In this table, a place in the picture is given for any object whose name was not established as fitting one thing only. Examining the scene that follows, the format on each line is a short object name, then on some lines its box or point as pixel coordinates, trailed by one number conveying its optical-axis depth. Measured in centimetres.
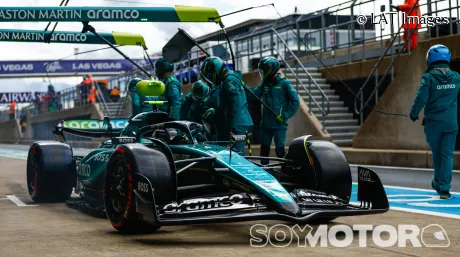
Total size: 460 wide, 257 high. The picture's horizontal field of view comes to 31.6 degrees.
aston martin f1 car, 663
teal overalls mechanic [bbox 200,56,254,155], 1011
